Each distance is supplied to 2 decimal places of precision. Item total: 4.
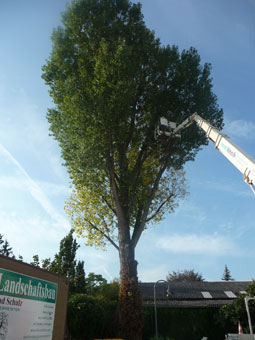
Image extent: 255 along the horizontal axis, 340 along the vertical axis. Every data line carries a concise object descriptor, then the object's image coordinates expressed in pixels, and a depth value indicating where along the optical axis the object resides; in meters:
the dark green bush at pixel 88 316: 16.91
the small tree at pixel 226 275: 64.06
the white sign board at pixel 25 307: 5.52
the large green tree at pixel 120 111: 13.32
